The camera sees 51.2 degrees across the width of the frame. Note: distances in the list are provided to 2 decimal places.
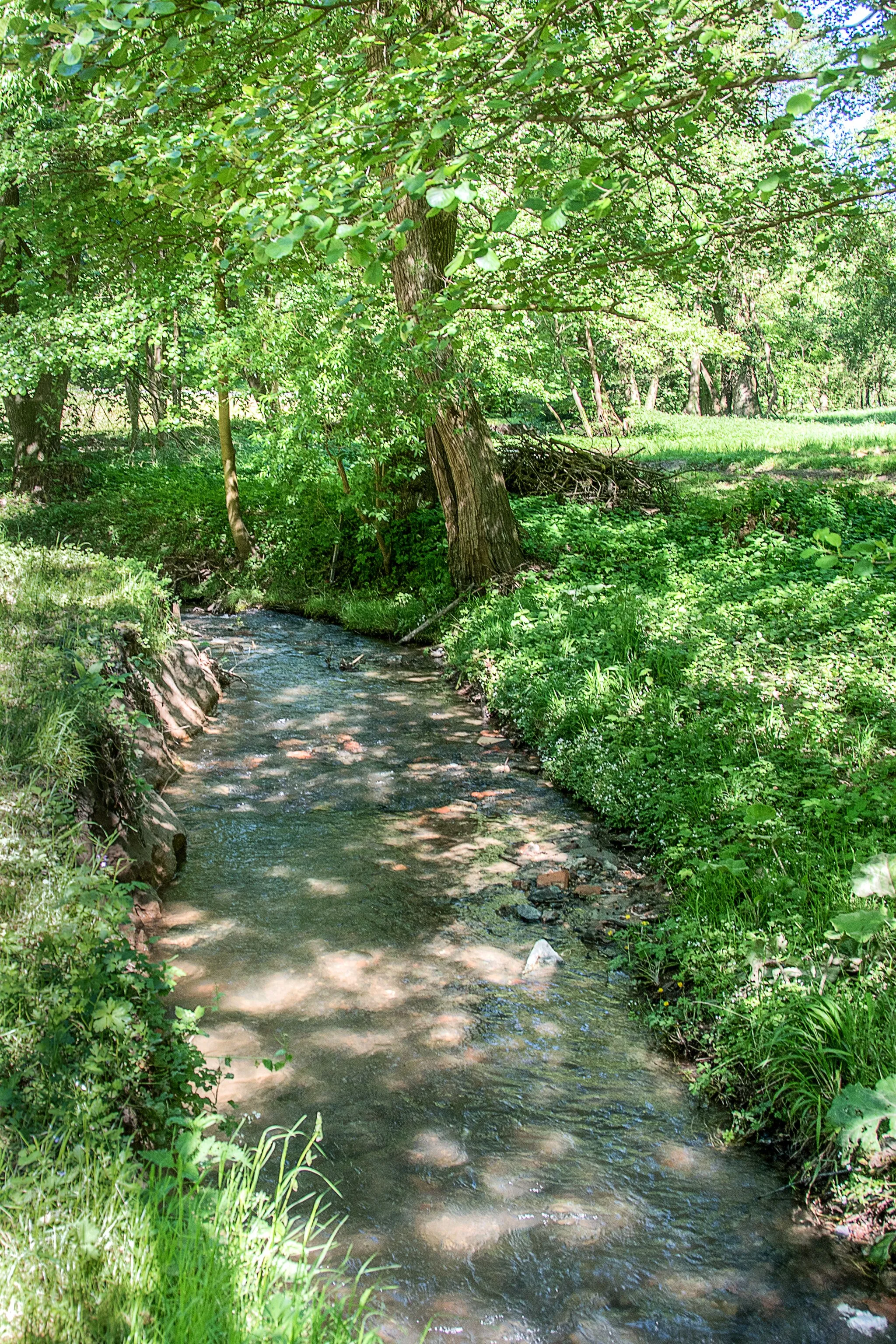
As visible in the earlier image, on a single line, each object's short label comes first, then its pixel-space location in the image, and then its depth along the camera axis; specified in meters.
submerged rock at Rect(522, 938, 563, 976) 4.97
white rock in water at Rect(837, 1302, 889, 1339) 2.90
